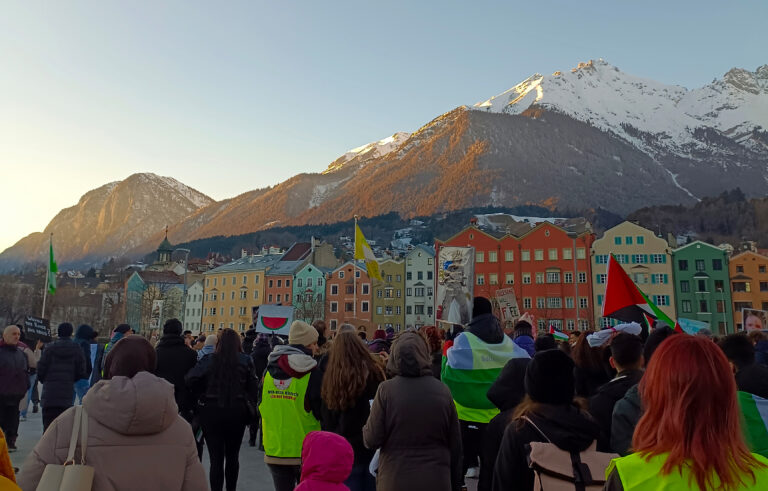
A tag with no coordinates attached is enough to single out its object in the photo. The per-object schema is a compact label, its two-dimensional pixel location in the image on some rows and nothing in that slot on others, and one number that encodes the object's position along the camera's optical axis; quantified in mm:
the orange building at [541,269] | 65625
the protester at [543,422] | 3221
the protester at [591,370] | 6199
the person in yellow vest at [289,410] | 5586
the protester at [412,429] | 4477
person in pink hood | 3473
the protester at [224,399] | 6406
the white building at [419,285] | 72562
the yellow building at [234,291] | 83375
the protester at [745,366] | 4836
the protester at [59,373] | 8812
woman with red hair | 2018
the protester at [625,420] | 3492
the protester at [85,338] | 10086
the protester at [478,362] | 5957
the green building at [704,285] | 62138
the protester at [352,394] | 5176
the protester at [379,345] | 9738
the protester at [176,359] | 7488
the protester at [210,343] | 8094
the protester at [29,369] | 10023
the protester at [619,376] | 4410
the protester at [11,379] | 8938
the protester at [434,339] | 8586
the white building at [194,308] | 90188
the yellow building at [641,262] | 64125
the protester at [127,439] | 2900
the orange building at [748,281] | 61594
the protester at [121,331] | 10156
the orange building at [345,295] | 74562
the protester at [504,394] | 4738
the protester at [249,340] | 13230
